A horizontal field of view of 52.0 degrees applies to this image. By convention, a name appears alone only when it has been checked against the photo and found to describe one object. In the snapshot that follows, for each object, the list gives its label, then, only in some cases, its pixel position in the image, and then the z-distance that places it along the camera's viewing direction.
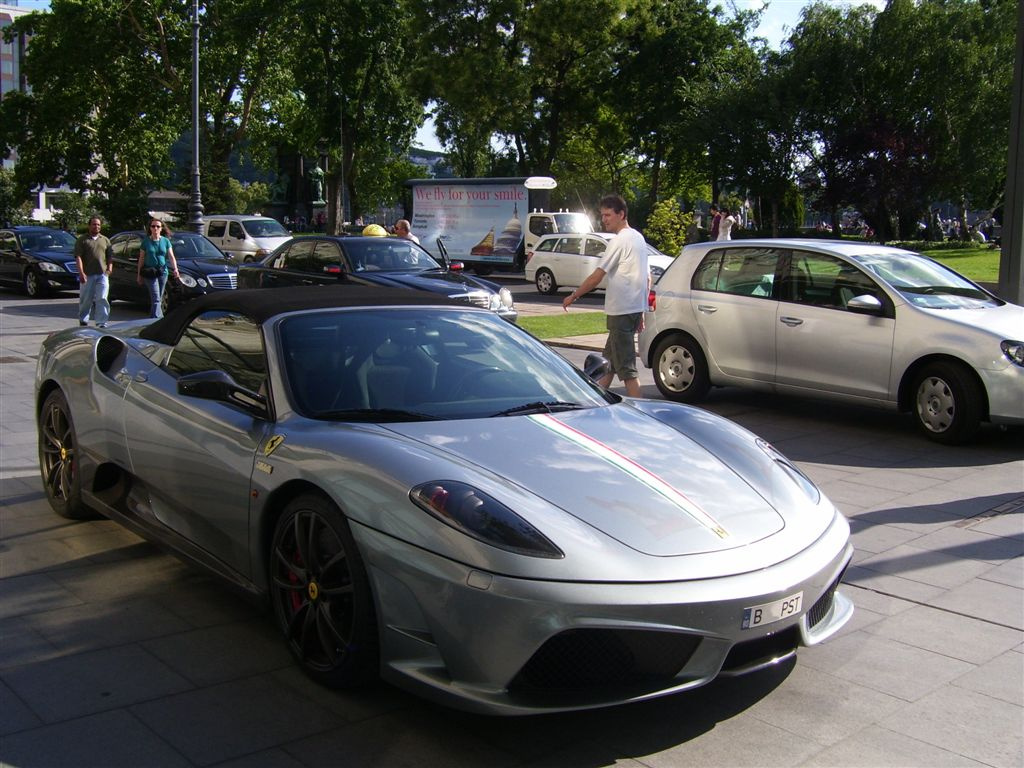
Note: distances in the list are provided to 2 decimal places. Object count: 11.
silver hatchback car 8.37
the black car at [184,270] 19.34
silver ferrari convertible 3.20
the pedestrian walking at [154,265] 17.00
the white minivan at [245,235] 29.24
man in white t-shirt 9.07
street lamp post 29.12
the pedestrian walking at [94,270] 15.62
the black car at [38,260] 23.80
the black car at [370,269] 15.55
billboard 34.44
